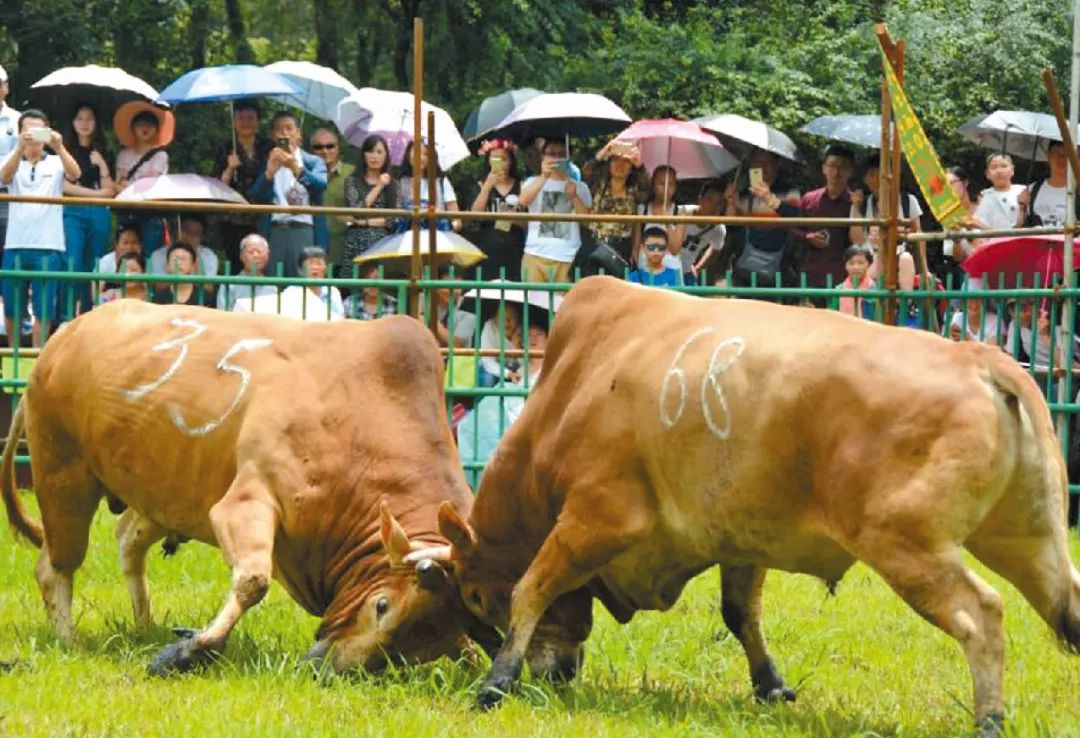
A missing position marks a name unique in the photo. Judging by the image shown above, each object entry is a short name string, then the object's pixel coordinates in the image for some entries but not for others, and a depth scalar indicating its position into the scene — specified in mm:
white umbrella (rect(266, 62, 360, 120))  16828
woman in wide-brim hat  14492
